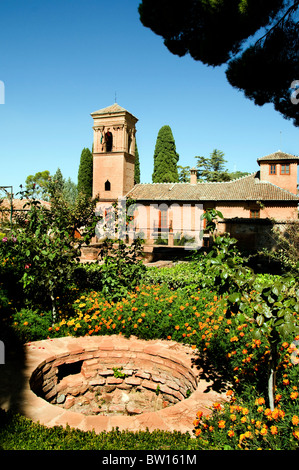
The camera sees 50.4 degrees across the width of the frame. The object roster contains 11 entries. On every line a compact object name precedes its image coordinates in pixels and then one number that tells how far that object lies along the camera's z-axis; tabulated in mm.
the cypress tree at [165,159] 33562
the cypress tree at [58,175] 51238
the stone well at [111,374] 3908
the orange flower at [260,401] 2400
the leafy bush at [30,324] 4555
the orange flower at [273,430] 2128
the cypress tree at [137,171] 34544
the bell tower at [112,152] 27391
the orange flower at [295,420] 2127
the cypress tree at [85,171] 36906
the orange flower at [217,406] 2609
